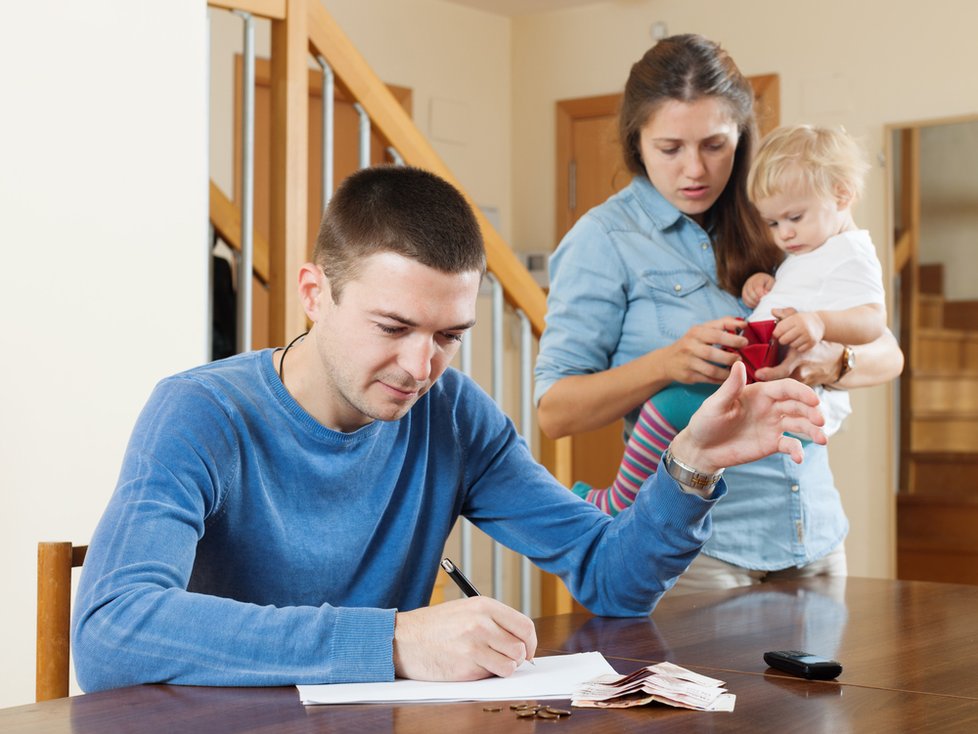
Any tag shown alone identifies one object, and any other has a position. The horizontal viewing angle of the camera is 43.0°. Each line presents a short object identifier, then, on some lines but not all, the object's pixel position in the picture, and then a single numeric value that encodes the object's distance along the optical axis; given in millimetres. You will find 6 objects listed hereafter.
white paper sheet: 1098
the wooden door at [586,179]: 5133
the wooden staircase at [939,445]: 4164
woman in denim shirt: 1855
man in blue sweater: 1150
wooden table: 1026
